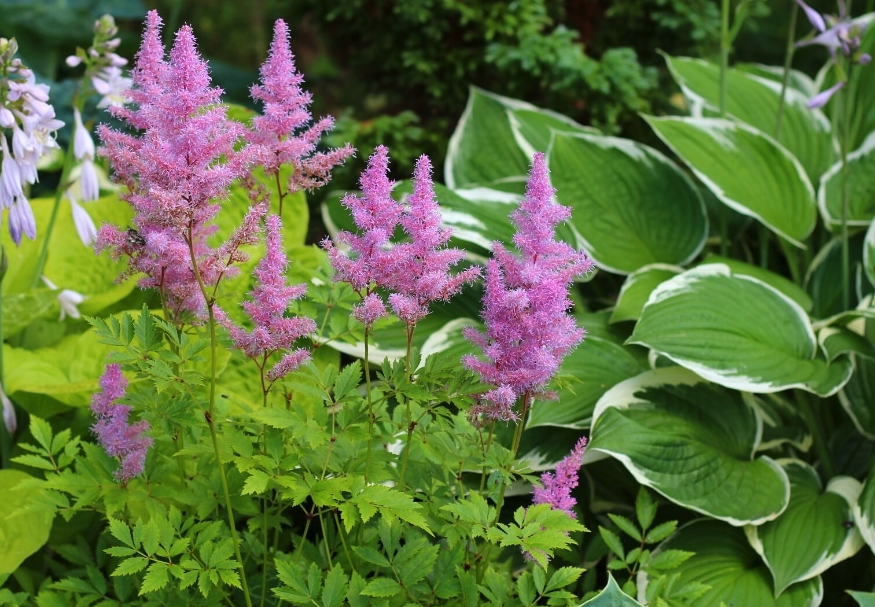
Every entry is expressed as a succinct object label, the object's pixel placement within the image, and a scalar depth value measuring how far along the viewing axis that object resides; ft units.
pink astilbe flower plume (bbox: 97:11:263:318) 3.39
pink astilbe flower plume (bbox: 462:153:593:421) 3.67
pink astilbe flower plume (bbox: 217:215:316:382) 3.75
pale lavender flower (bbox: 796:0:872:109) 6.56
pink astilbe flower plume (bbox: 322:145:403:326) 3.60
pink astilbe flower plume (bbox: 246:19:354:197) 3.82
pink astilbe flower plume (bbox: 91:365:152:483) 4.30
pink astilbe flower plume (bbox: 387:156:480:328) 3.60
